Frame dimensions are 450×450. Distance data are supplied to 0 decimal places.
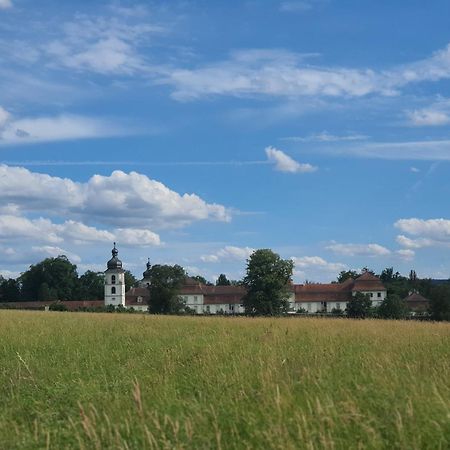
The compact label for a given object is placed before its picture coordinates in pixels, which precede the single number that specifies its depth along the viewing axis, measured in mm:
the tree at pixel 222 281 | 169700
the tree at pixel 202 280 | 173050
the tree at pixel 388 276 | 169300
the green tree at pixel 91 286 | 147000
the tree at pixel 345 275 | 160675
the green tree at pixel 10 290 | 146625
